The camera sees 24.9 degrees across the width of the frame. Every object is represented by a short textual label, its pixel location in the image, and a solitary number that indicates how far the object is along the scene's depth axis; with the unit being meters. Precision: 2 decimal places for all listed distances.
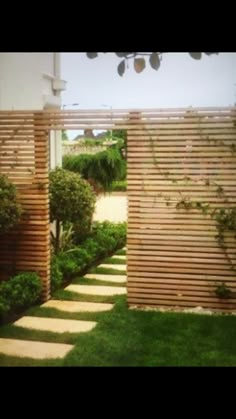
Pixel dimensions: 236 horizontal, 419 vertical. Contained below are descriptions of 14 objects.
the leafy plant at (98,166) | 9.61
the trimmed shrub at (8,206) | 5.08
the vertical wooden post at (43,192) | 5.48
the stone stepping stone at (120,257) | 8.04
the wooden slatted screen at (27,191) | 5.48
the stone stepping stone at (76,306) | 5.51
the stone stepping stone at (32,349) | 4.39
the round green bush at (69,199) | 6.61
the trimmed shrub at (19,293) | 5.09
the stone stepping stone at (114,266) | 7.32
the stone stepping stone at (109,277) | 6.67
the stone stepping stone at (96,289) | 6.12
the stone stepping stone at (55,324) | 4.96
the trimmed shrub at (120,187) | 12.04
